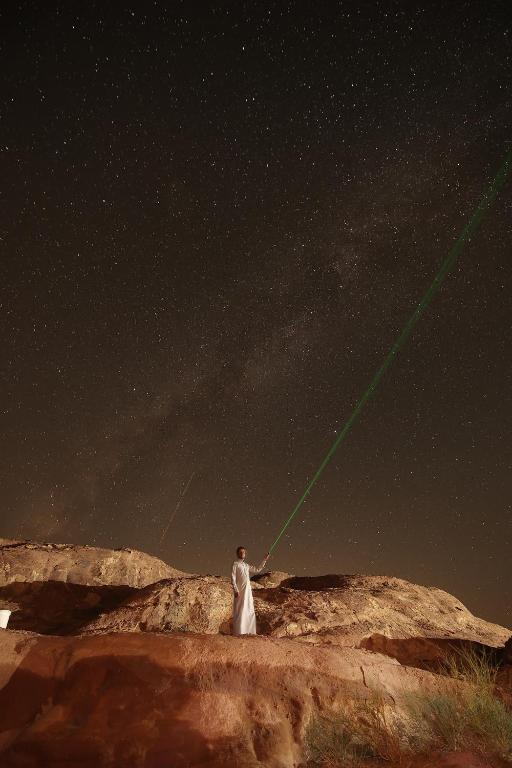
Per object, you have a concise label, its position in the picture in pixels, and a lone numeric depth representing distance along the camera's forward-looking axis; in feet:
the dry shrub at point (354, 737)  18.80
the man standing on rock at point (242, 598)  32.86
